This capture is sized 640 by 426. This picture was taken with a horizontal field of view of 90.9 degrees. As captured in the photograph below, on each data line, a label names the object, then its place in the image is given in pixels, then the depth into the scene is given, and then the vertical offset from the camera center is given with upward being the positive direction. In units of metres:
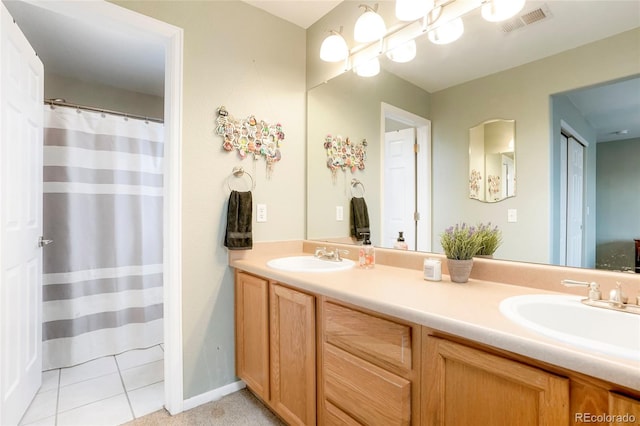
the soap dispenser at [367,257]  1.67 -0.24
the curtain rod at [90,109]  2.27 +0.77
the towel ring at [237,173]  1.93 +0.24
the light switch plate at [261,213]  2.05 -0.01
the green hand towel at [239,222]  1.86 -0.06
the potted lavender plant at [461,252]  1.29 -0.16
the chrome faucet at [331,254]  1.85 -0.25
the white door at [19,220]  1.44 -0.05
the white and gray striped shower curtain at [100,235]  2.28 -0.19
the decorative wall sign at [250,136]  1.89 +0.48
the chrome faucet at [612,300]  0.90 -0.26
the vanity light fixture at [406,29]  1.37 +0.95
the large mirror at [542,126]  1.07 +0.35
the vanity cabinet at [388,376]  0.70 -0.49
